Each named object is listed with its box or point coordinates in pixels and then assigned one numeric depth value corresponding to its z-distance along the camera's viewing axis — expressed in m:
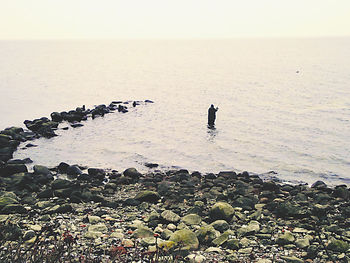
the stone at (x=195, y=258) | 10.81
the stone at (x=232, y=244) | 11.70
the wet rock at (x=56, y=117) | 36.72
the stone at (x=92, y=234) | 12.03
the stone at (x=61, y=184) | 17.12
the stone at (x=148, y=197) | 16.14
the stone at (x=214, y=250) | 11.46
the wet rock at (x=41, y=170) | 19.85
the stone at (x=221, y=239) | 11.95
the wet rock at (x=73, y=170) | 20.88
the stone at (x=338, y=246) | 11.46
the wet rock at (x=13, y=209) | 14.02
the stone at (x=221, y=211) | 13.85
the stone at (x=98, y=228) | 12.58
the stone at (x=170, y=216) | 13.69
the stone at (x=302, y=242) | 11.75
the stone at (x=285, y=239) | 11.98
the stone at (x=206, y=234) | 12.09
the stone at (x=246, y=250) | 11.42
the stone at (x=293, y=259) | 10.70
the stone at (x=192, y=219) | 13.59
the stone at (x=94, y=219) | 13.43
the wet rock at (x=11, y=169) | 19.70
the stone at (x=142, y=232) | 12.24
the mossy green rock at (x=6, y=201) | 14.41
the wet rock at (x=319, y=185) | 18.73
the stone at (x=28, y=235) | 11.55
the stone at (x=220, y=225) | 13.01
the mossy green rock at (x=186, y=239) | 11.54
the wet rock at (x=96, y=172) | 20.32
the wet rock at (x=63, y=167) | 21.34
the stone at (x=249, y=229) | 12.70
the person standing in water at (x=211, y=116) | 34.50
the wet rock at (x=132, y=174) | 19.97
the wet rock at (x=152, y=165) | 23.57
